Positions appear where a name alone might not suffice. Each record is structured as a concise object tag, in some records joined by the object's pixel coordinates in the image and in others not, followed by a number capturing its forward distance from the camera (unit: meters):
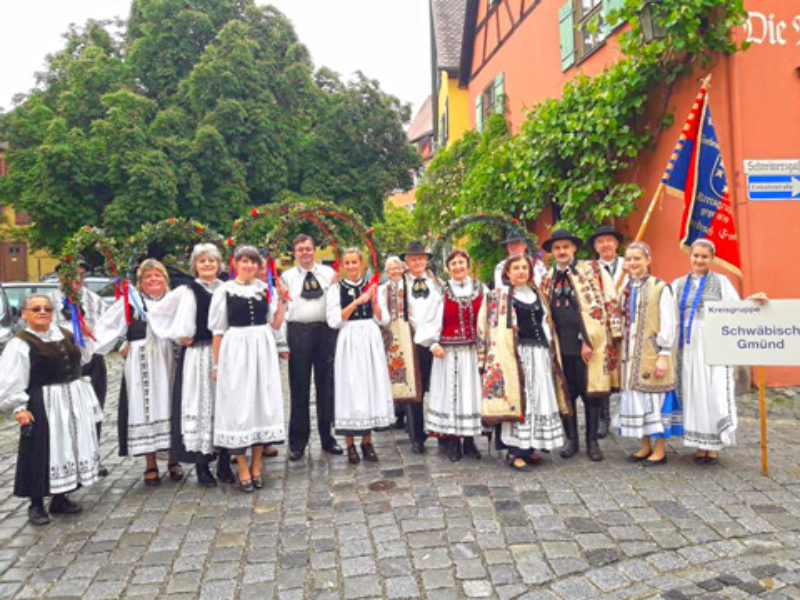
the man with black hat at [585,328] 5.42
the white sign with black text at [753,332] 4.86
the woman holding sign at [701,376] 5.04
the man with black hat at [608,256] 6.22
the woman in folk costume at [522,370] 5.21
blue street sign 7.75
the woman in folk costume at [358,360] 5.47
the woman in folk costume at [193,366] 5.00
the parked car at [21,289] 12.26
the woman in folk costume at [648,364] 5.15
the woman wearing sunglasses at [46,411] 4.34
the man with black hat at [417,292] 5.77
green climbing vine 7.74
